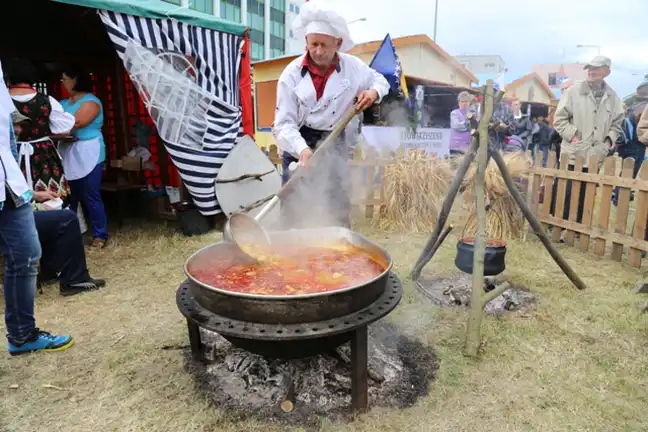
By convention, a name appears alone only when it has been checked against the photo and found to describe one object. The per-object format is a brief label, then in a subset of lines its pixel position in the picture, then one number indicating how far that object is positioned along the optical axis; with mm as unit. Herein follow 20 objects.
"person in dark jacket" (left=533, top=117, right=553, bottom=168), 12375
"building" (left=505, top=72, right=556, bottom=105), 22627
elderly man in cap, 5582
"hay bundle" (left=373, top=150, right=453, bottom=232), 6633
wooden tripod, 3023
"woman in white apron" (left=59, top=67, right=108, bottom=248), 5133
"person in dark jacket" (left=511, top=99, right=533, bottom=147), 12100
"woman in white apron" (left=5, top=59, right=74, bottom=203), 4219
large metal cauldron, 2010
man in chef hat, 3123
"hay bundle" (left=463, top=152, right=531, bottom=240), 5762
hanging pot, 3562
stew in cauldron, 2309
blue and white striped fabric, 5227
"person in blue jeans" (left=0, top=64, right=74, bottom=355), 2566
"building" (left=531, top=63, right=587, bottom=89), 33794
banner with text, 9312
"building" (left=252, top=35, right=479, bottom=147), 13570
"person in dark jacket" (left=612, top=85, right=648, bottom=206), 7633
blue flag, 9852
